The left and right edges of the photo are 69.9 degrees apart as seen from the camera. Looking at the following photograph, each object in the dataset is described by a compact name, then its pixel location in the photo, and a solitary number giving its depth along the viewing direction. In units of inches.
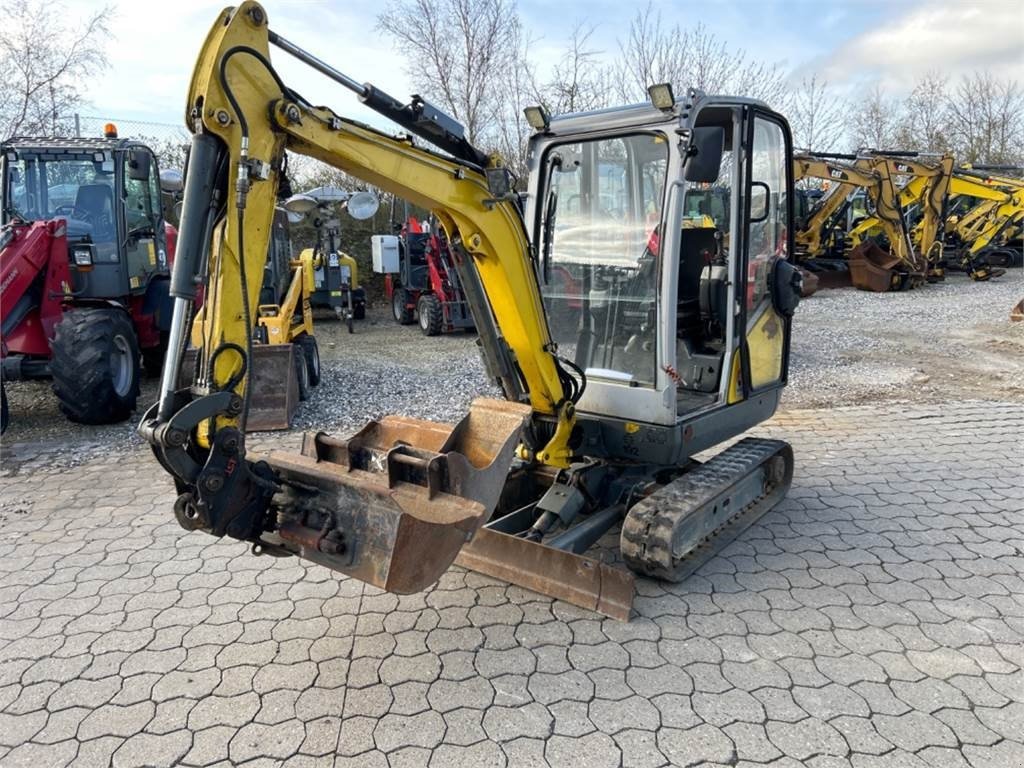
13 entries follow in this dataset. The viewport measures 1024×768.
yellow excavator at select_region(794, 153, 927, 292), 614.5
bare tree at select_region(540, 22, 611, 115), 659.4
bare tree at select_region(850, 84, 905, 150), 1095.6
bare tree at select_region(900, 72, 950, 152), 1081.4
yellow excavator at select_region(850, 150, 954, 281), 666.2
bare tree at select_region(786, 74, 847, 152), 856.3
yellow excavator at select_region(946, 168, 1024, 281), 703.1
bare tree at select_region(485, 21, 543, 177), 689.0
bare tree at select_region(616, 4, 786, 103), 631.8
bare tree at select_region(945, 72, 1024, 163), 1072.8
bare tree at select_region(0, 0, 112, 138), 585.0
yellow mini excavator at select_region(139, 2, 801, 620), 106.6
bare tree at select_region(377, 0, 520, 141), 674.2
